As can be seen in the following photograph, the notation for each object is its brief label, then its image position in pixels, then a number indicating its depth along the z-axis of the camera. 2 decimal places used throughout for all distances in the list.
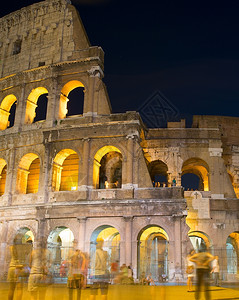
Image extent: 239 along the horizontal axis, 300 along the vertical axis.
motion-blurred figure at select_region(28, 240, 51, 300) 8.34
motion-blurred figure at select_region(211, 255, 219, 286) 16.29
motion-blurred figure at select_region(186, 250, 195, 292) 12.46
